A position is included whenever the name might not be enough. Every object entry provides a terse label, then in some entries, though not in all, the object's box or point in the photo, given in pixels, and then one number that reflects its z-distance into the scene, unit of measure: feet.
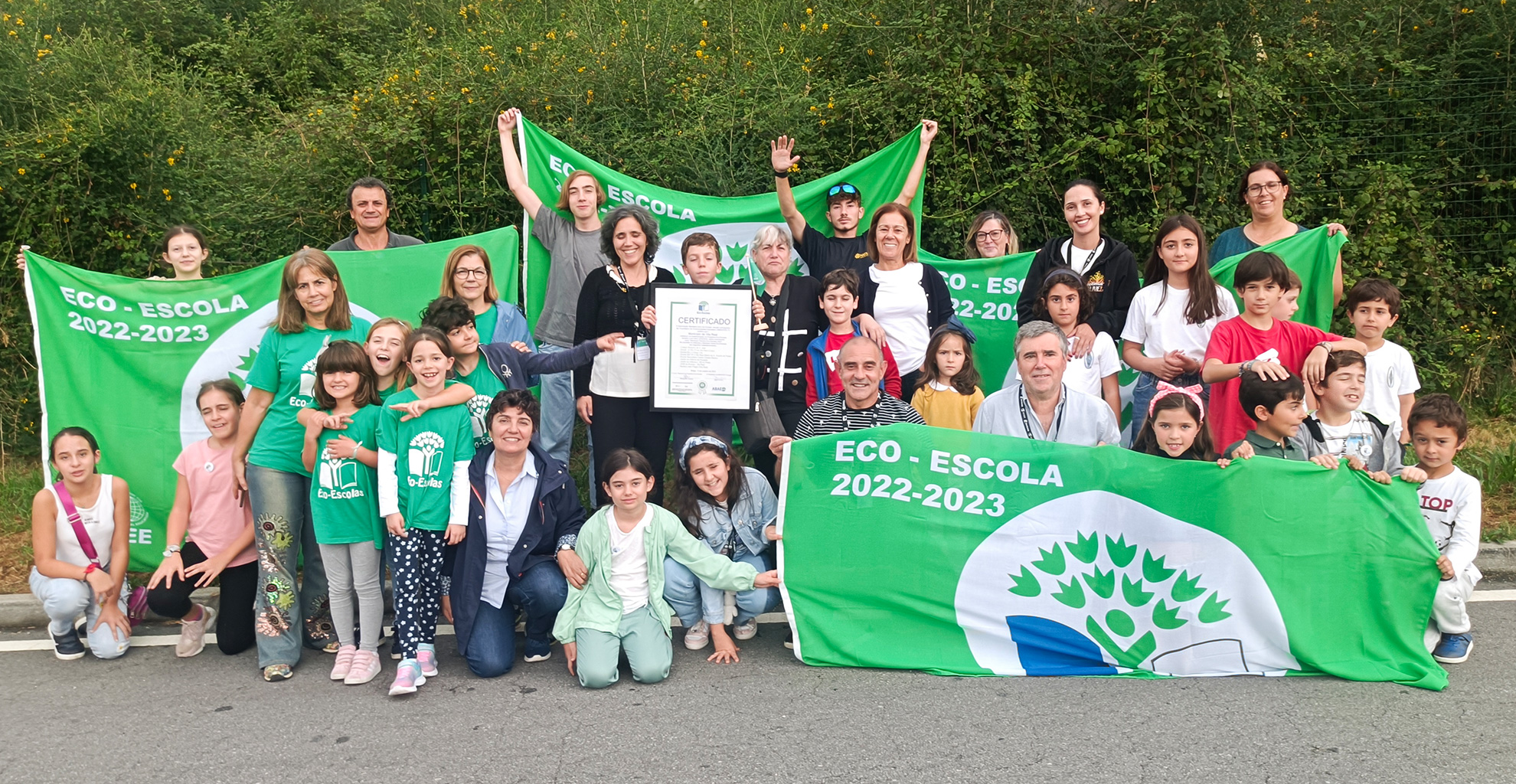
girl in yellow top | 17.98
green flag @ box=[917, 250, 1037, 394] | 22.62
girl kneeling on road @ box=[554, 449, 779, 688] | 15.52
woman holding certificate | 18.94
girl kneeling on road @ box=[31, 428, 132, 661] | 17.04
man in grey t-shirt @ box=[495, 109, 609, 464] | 21.47
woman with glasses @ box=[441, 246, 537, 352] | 19.25
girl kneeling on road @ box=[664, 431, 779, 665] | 16.70
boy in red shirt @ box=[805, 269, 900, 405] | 18.75
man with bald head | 17.19
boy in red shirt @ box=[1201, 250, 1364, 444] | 17.33
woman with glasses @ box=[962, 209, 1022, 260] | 22.38
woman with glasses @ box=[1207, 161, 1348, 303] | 20.10
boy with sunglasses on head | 21.21
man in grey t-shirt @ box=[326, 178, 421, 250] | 21.35
